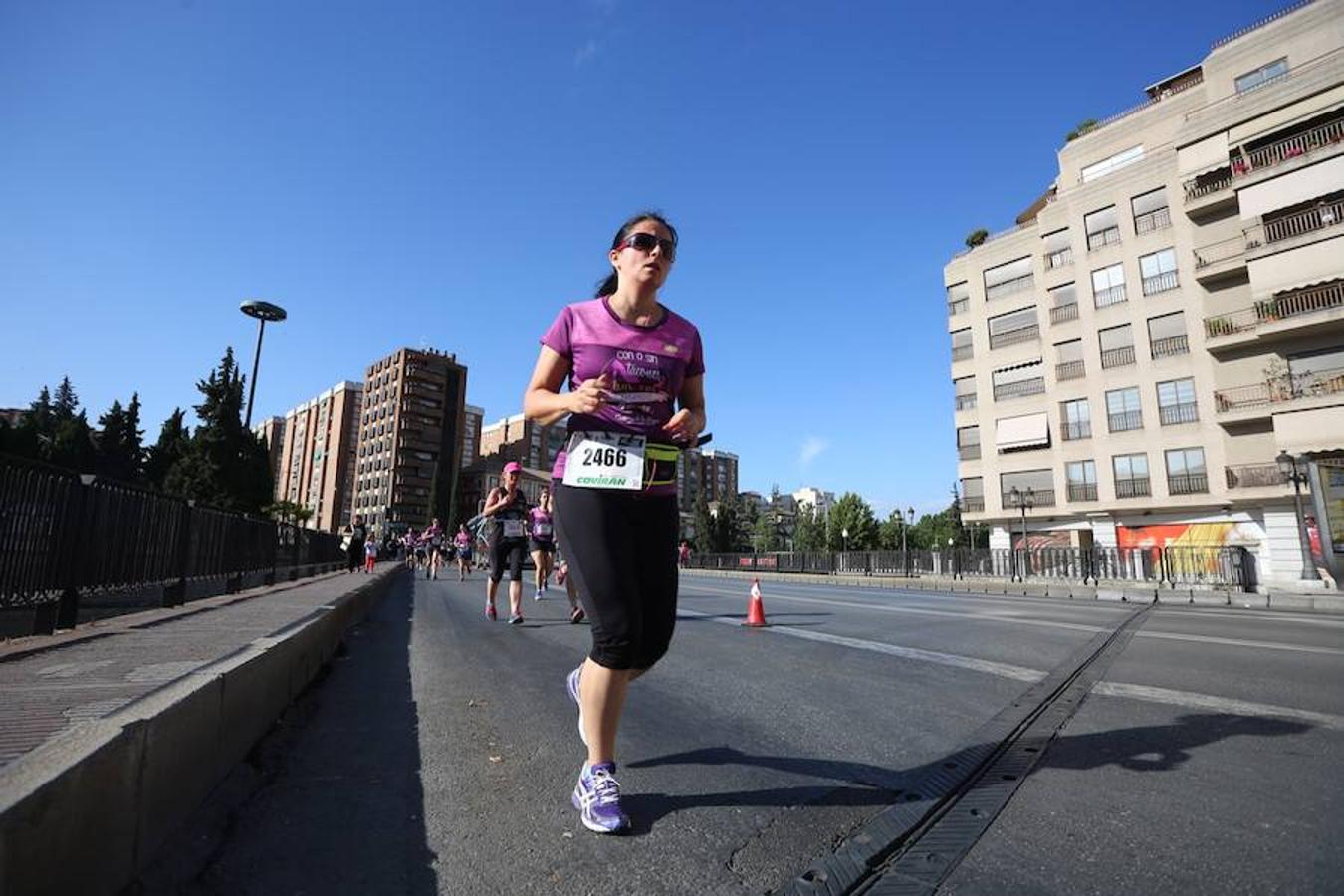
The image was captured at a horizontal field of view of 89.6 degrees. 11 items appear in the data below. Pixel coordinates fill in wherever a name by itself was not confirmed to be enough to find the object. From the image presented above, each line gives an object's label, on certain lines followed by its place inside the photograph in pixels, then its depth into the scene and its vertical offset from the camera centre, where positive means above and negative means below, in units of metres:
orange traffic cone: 7.79 -0.69
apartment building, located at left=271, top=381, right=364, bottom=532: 119.88 +18.03
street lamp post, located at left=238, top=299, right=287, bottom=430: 21.59 +7.63
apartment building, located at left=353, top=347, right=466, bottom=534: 104.62 +18.13
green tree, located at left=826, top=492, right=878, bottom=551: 69.88 +3.15
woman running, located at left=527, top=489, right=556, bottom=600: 10.49 +0.28
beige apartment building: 26.75 +10.99
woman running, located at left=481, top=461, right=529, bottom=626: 8.91 +0.38
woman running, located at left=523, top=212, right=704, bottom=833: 2.32 +0.30
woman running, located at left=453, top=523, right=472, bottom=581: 24.11 +0.09
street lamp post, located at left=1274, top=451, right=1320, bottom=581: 18.86 +1.40
